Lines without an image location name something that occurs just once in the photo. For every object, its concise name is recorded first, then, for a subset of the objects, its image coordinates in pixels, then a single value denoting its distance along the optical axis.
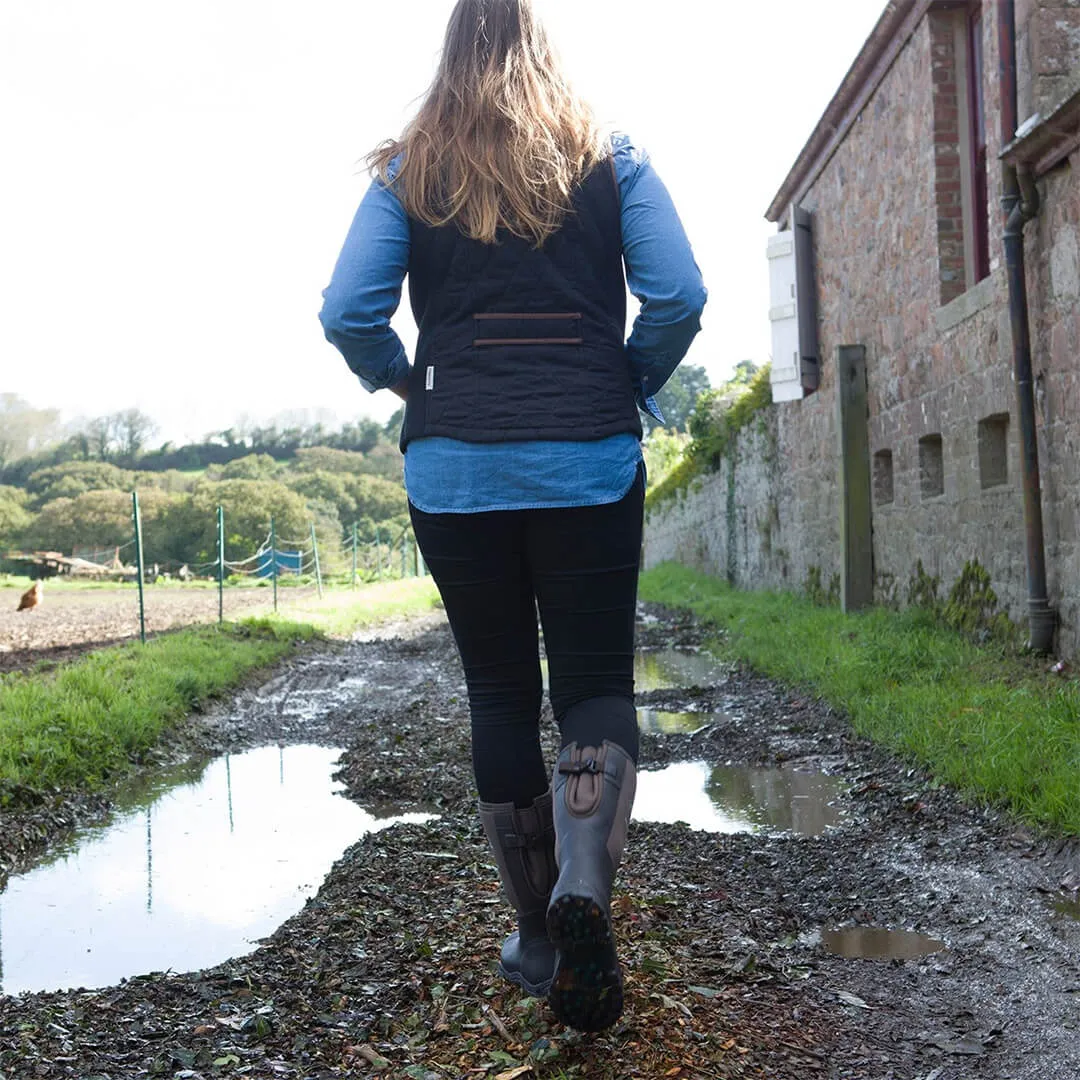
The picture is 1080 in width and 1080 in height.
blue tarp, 39.23
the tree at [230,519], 52.47
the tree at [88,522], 55.03
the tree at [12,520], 55.66
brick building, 6.25
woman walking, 2.02
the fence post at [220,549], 13.25
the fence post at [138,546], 10.02
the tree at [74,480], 66.38
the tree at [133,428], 90.69
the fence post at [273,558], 17.34
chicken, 21.14
